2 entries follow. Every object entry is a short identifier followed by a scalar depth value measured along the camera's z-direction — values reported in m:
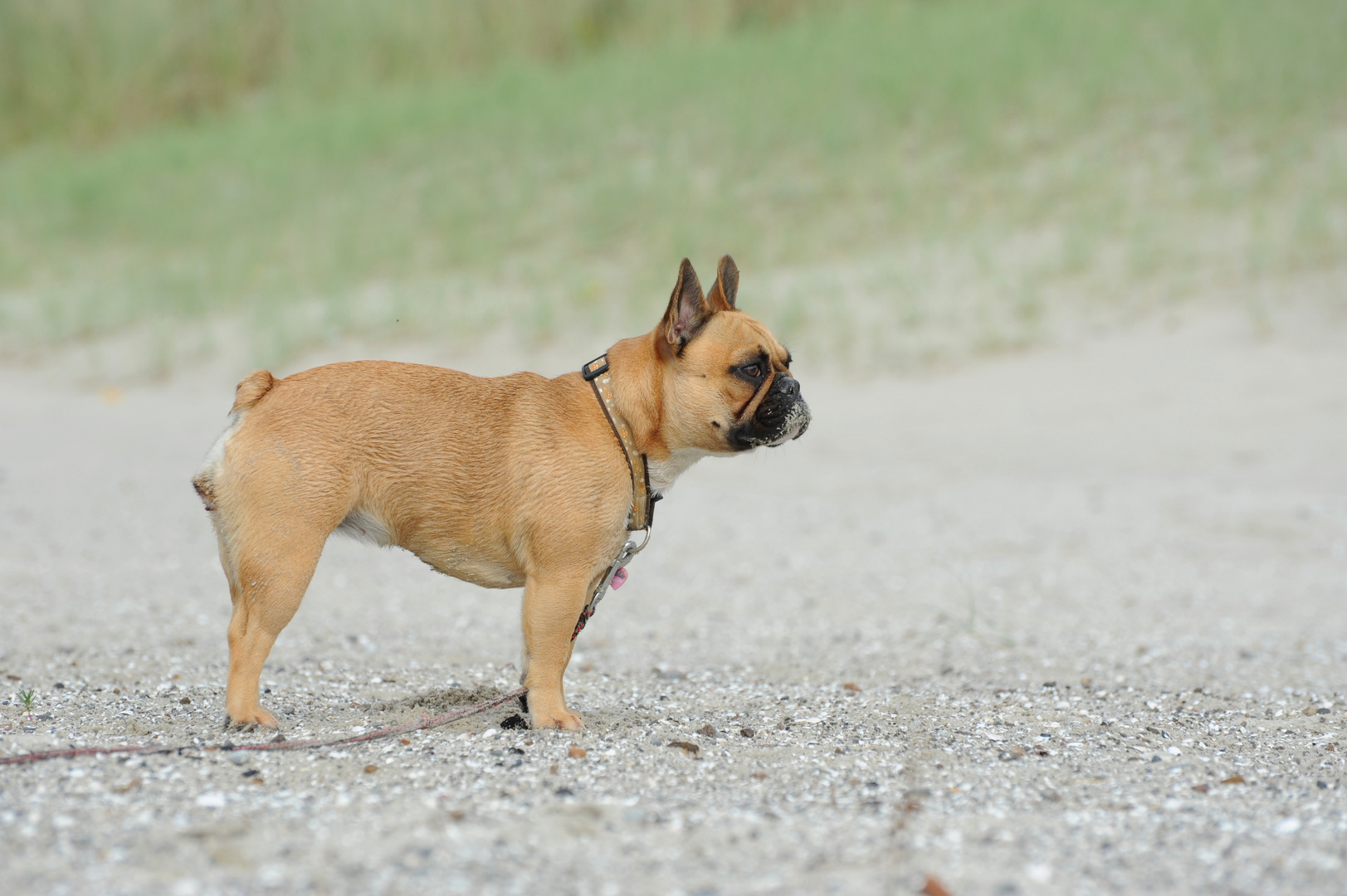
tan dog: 7.79
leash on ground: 7.27
